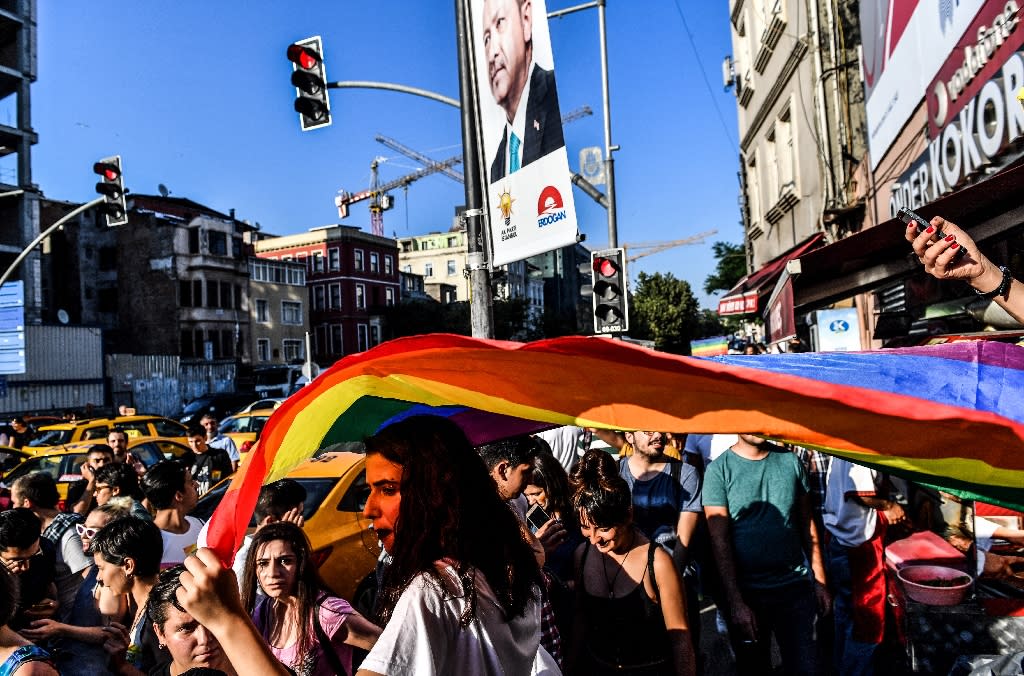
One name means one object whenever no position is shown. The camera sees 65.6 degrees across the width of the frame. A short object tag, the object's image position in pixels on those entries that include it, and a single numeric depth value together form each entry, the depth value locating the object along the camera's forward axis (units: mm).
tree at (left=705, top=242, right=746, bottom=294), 42000
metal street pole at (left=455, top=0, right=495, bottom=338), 7070
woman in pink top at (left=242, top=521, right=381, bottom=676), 3270
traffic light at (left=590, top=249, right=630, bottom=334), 9430
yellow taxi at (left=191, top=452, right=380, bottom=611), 6934
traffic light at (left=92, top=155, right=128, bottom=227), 14750
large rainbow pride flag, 1965
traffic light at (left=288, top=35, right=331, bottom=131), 9078
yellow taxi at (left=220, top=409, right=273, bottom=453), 18844
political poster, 6375
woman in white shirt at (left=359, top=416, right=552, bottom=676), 1884
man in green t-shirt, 4418
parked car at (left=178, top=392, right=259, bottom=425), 35875
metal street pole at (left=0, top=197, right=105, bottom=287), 15047
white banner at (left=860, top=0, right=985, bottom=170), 7023
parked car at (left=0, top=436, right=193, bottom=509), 11695
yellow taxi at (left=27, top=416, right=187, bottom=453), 16844
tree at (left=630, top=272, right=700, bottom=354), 50969
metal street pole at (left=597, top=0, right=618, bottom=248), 15047
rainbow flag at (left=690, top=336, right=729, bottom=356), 22133
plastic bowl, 4320
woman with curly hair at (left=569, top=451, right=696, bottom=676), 3580
